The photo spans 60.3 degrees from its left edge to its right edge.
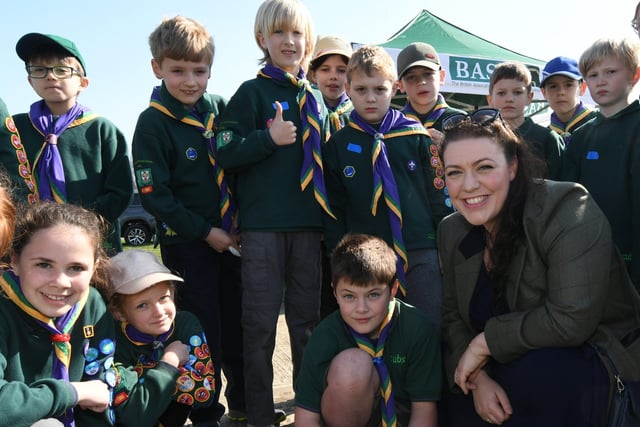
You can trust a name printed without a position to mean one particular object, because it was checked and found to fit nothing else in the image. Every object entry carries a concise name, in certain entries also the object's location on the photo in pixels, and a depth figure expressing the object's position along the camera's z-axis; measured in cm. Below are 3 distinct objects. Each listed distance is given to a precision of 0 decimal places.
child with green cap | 294
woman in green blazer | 208
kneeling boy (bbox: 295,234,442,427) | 238
